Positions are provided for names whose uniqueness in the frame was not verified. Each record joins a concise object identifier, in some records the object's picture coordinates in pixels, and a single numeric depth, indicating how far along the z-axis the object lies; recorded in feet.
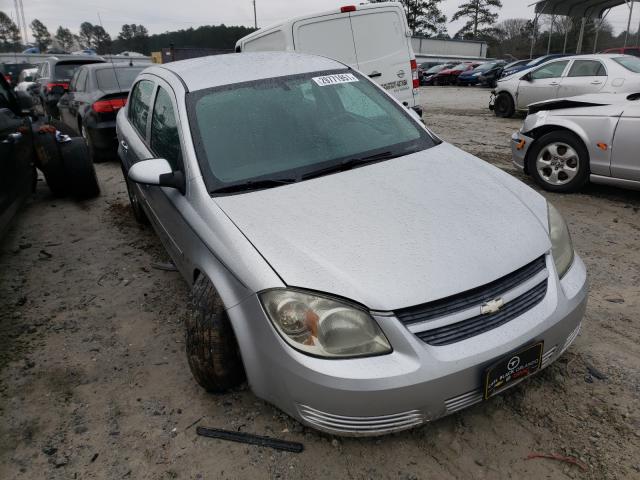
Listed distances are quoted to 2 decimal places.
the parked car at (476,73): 82.09
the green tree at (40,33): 284.61
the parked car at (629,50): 71.61
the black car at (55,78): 33.81
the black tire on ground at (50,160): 18.24
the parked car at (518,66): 57.70
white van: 23.00
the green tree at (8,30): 265.19
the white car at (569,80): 30.32
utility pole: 172.35
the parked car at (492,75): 77.82
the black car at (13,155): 12.76
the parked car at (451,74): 91.20
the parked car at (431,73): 94.27
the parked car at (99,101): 23.62
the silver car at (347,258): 5.86
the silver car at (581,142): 15.11
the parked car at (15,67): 85.30
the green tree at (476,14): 197.67
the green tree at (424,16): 192.34
